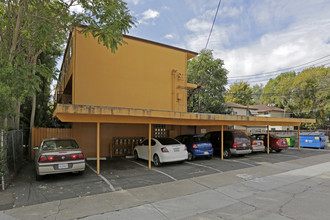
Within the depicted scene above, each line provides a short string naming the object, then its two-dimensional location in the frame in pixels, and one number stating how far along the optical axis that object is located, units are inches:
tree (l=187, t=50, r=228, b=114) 1032.2
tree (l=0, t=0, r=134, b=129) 275.6
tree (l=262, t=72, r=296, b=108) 1419.8
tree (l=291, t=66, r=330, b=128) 1219.9
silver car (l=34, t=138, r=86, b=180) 255.3
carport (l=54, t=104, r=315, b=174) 266.6
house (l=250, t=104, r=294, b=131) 1673.7
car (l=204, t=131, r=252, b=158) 454.0
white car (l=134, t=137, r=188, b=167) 355.9
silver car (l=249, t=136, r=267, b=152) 508.7
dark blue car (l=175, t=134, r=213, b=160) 418.9
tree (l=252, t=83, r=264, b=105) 2485.1
